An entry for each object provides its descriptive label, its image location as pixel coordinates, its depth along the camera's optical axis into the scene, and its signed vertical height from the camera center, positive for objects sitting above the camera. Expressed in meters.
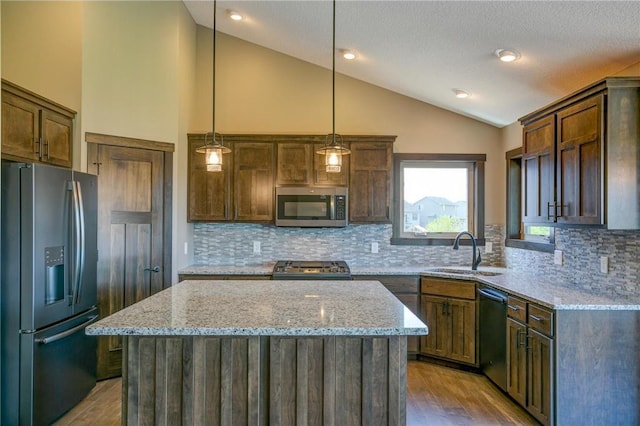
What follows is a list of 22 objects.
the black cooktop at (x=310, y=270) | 3.85 -0.56
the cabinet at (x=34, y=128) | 2.70 +0.64
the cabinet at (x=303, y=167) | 4.23 +0.51
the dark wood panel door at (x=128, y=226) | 3.52 -0.12
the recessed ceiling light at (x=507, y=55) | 2.85 +1.17
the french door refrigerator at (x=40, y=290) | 2.58 -0.52
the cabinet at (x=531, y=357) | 2.57 -1.00
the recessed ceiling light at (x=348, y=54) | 3.79 +1.57
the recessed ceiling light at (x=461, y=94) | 3.85 +1.20
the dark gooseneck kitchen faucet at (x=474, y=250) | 4.07 -0.37
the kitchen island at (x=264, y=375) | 1.92 -0.79
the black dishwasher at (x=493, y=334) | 3.19 -1.01
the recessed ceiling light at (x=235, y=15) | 3.82 +1.96
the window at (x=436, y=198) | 4.60 +0.20
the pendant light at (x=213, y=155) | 2.50 +0.38
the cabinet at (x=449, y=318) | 3.67 -0.99
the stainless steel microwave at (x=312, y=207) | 4.15 +0.08
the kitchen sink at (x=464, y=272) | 3.92 -0.58
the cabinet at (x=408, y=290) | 3.94 -0.75
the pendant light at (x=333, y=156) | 2.56 +0.38
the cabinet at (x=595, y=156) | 2.40 +0.39
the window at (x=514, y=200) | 4.24 +0.17
